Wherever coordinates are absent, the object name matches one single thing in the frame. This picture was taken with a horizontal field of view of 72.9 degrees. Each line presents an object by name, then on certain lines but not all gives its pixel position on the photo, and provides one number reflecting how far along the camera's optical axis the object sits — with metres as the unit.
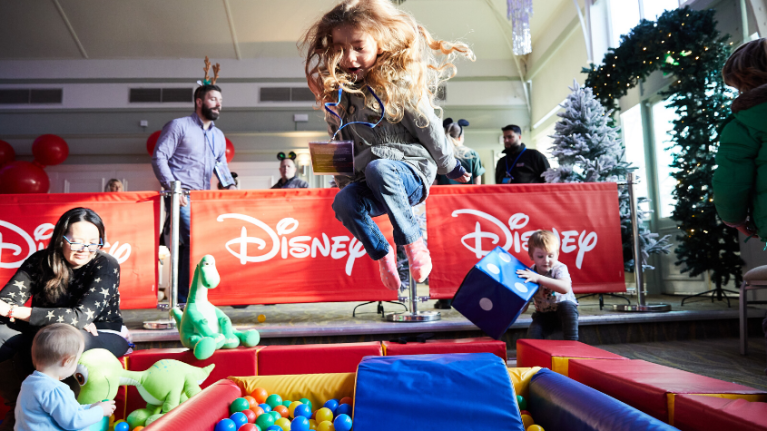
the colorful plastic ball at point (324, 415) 2.14
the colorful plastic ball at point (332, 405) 2.22
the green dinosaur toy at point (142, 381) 2.01
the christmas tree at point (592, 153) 5.04
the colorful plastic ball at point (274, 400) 2.27
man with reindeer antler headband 3.92
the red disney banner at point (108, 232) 3.49
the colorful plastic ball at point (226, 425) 1.89
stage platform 3.28
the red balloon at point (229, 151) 9.20
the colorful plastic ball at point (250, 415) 2.05
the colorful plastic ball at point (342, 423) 2.04
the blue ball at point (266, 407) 2.18
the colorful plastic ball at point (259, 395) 2.30
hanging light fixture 6.30
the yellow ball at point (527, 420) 2.03
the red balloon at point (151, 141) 9.02
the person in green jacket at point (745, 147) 1.96
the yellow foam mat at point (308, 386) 2.33
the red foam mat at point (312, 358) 2.60
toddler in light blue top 1.71
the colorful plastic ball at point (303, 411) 2.17
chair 2.85
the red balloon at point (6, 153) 8.95
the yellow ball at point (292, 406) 2.24
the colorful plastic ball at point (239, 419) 2.00
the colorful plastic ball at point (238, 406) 2.10
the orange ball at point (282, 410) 2.21
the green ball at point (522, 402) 2.12
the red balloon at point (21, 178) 8.10
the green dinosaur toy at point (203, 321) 2.48
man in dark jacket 5.43
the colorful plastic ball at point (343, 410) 2.21
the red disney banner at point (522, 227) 3.73
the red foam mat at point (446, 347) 2.62
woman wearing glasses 2.29
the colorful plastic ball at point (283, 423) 2.12
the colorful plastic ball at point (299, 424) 2.06
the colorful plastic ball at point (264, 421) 2.05
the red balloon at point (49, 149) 9.09
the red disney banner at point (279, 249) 3.61
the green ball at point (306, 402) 2.24
